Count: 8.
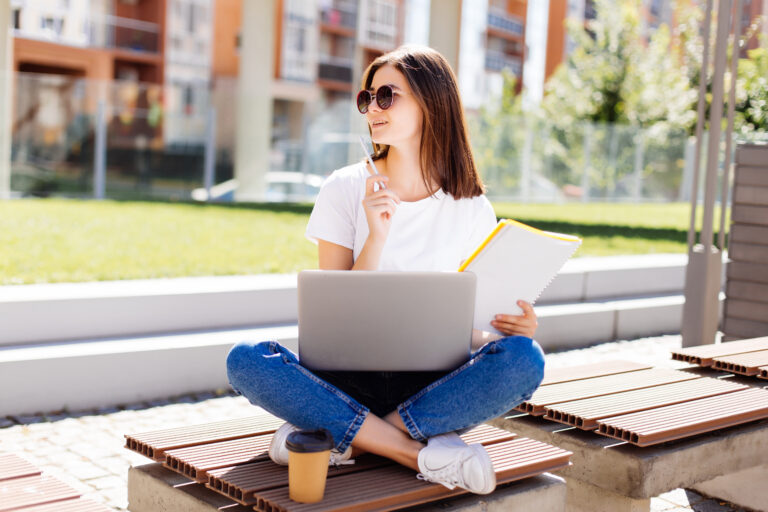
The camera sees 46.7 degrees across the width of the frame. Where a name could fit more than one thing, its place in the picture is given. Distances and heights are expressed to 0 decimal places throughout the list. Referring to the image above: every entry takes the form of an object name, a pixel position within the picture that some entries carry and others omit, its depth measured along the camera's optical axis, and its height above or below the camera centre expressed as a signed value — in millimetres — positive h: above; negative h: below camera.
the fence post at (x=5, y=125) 13766 +419
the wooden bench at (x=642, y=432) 2916 -870
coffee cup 2201 -730
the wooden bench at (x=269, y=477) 2342 -852
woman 2559 -308
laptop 2498 -409
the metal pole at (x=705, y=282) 5668 -604
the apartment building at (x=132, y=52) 15445 +3605
